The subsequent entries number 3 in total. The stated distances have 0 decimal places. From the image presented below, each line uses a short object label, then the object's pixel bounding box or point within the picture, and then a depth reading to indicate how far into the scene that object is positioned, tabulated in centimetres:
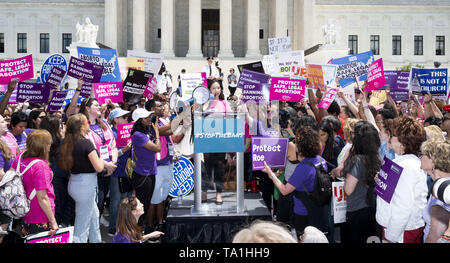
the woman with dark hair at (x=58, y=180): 689
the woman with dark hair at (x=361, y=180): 577
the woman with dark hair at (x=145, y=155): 759
